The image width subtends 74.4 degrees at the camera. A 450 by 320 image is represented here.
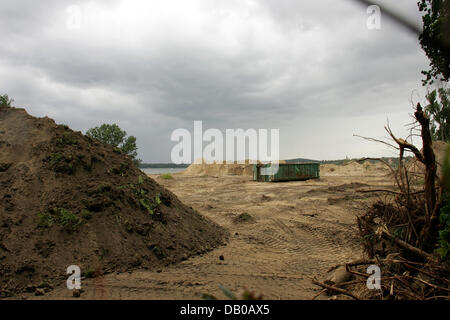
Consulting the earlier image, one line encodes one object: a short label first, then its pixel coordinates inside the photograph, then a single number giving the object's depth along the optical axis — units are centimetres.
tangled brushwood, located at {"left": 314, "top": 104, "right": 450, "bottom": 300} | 292
